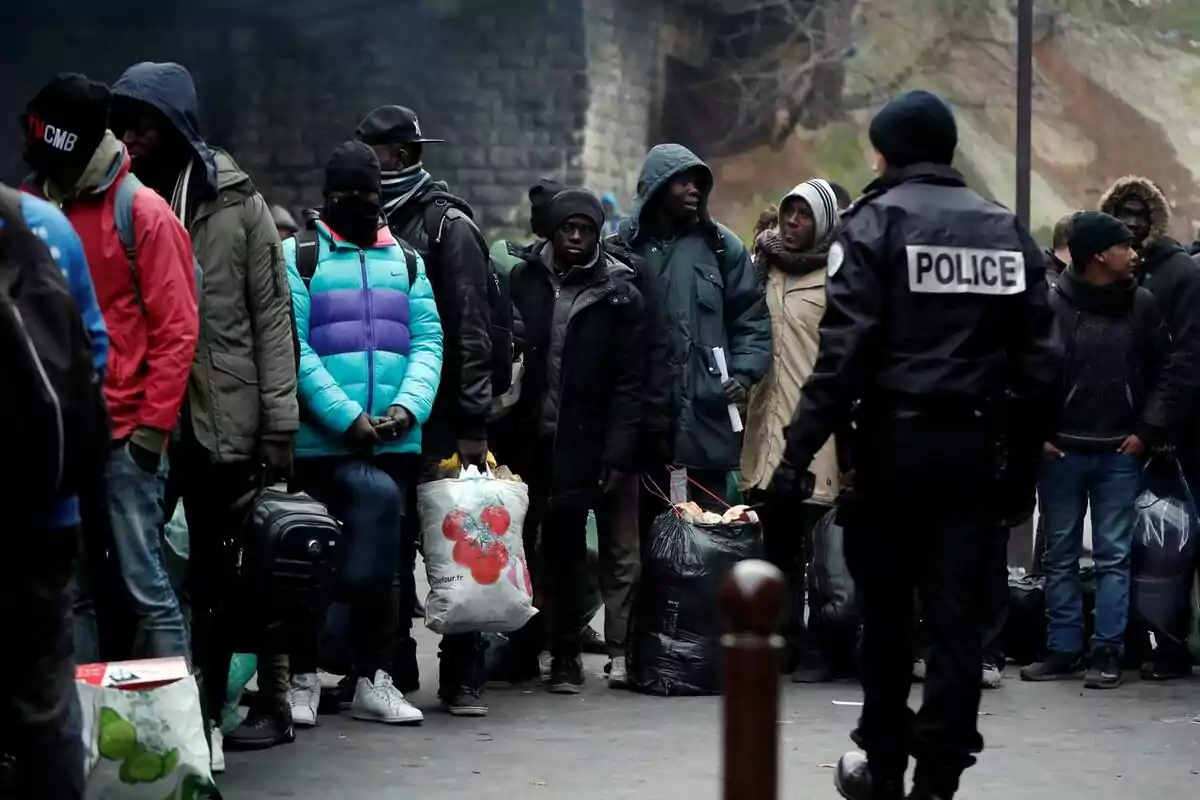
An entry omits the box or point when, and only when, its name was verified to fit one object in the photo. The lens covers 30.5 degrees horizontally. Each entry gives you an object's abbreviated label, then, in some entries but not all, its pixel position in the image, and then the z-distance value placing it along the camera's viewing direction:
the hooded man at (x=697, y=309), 9.09
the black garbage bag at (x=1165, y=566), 9.20
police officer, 5.96
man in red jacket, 6.25
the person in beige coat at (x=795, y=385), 9.09
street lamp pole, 14.37
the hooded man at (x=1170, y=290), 9.12
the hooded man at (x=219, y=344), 6.80
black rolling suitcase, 6.76
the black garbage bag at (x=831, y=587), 8.92
